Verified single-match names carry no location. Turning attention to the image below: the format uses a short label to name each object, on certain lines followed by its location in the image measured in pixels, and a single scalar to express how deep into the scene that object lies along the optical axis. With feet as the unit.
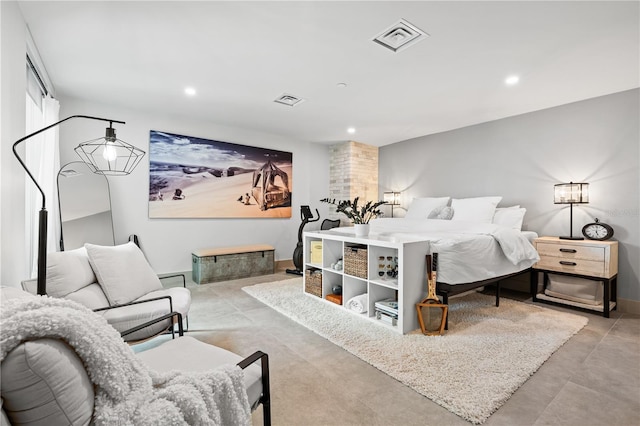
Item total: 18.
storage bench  14.47
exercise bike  16.26
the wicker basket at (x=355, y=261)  9.83
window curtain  8.71
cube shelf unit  8.58
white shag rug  5.97
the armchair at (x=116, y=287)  6.41
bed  9.06
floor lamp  4.76
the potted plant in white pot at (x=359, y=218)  10.53
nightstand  10.34
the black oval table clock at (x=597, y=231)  11.25
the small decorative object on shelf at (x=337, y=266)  11.01
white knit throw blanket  2.24
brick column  19.43
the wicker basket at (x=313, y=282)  11.72
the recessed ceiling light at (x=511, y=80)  10.14
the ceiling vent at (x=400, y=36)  7.50
